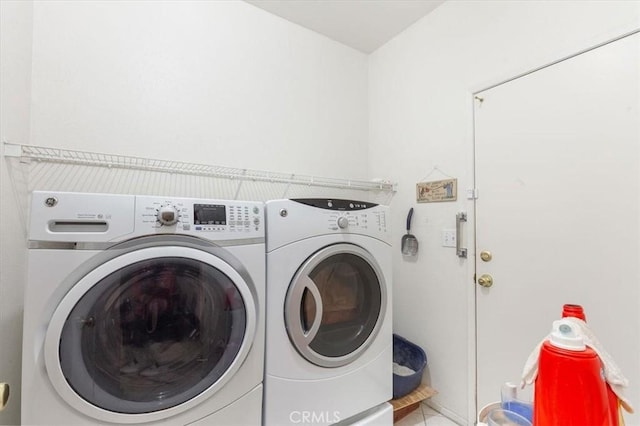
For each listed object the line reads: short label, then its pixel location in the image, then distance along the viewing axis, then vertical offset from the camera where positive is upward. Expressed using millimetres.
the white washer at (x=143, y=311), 807 -309
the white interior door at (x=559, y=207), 1095 +59
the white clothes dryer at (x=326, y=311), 1147 -413
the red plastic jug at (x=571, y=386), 451 -271
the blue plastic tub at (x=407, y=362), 1586 -902
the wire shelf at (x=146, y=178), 1265 +219
